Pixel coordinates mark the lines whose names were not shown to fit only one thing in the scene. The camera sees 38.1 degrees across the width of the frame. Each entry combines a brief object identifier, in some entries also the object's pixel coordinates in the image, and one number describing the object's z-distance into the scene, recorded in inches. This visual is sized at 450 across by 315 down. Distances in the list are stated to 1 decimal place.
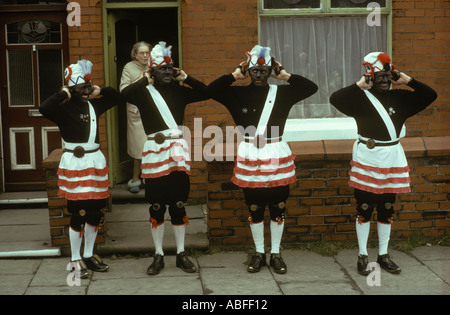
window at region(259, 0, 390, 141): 299.4
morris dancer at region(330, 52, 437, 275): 221.1
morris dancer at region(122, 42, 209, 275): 224.1
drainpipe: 246.5
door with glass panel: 320.2
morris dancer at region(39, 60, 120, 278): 221.6
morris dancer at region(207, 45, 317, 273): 224.4
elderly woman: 307.1
